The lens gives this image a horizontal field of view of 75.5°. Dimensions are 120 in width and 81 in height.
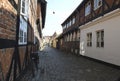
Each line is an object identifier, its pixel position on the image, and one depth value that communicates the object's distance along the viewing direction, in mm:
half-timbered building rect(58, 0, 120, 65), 4785
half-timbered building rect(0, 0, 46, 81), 1712
